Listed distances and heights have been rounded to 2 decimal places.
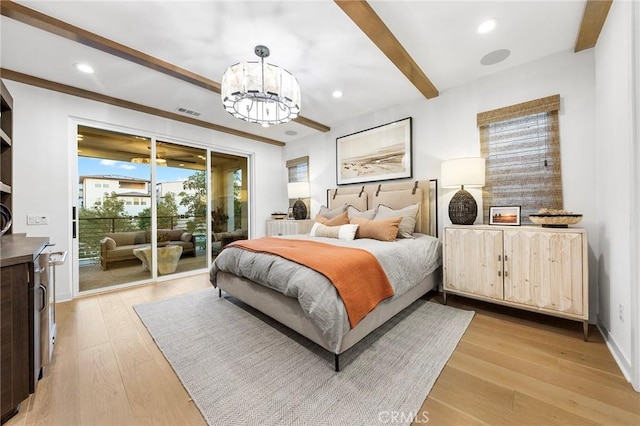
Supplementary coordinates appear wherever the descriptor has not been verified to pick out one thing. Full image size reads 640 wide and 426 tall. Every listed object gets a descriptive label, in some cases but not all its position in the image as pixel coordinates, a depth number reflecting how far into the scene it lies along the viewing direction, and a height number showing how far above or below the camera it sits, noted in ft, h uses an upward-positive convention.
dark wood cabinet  4.15 -2.01
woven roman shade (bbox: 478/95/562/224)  8.30 +1.98
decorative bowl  7.06 -0.31
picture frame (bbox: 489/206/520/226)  8.70 -0.18
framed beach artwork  11.96 +3.11
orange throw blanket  5.60 -1.48
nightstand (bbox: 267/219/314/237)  14.97 -0.86
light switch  9.31 -0.12
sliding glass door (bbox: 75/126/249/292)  11.16 +0.35
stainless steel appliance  4.96 -2.09
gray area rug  4.43 -3.56
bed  5.43 -1.91
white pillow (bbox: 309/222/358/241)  9.88 -0.81
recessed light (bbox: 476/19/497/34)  6.90 +5.33
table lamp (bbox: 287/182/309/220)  15.84 +1.23
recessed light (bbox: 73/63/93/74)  8.61 +5.30
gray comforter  5.34 -1.72
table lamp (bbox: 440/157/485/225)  8.98 +1.10
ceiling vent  12.40 +5.34
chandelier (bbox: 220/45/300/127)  6.72 +3.59
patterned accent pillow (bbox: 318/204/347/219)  12.68 +0.01
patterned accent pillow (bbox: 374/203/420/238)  9.97 -0.19
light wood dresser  6.75 -1.79
